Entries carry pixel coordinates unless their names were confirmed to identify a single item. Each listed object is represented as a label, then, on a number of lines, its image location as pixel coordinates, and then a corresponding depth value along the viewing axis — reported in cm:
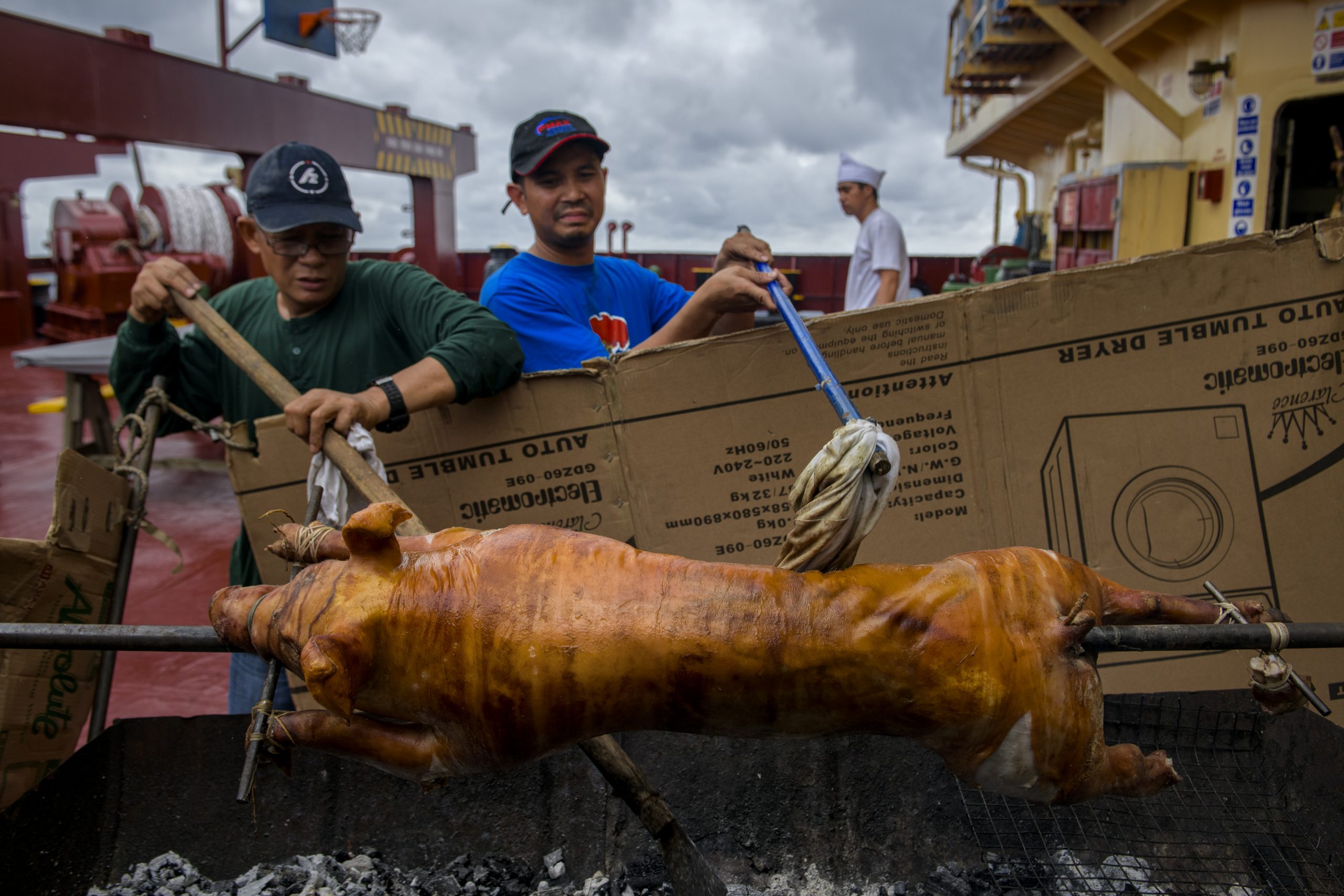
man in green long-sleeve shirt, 219
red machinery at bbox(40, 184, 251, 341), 1048
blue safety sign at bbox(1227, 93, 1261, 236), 658
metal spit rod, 136
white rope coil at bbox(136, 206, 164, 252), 1058
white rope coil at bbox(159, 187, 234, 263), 1066
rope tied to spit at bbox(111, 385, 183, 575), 220
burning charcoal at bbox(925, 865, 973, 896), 193
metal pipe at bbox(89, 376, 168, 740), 216
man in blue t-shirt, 250
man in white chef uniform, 562
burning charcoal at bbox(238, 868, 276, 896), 190
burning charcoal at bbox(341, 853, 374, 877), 199
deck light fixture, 675
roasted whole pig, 126
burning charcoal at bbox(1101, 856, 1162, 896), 190
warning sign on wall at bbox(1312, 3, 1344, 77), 605
